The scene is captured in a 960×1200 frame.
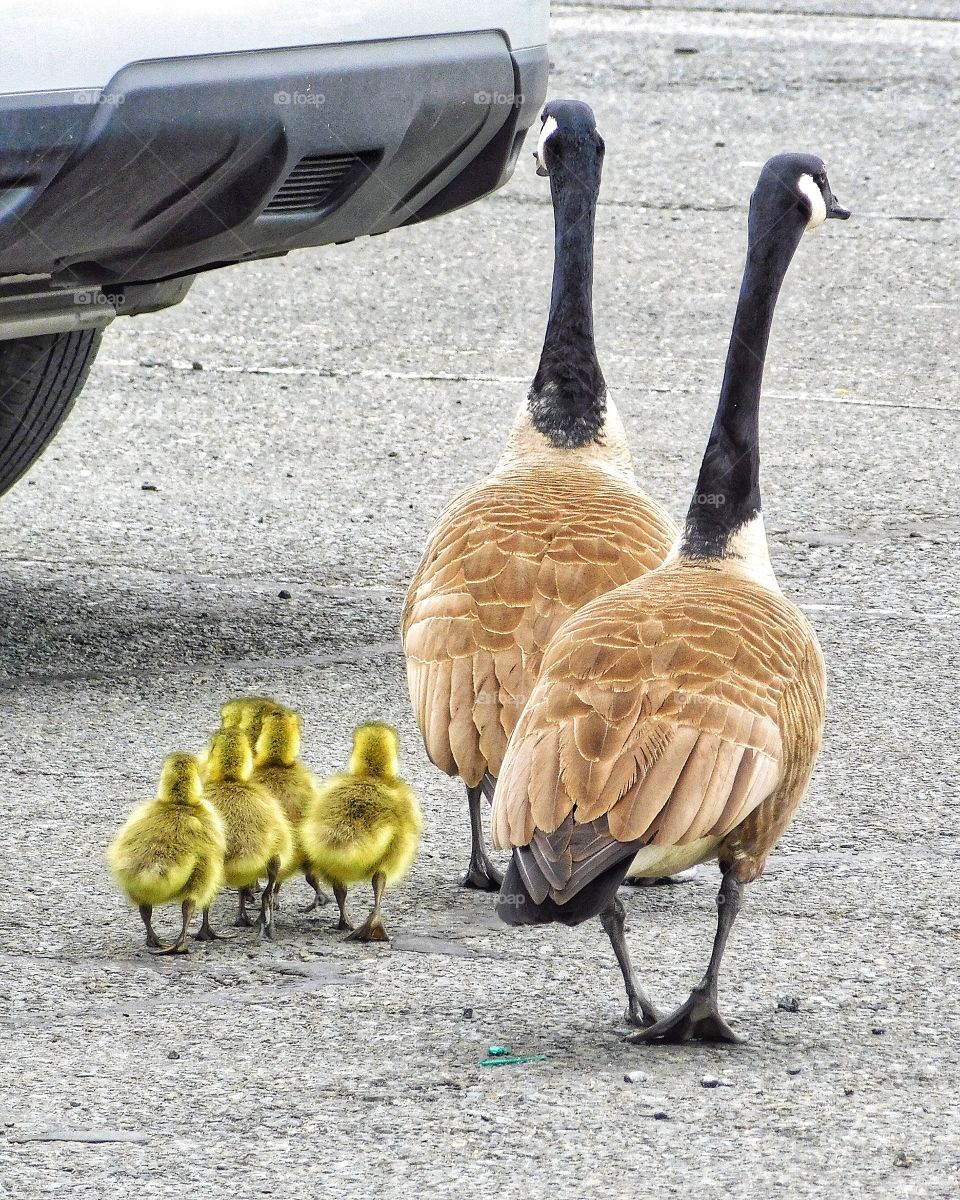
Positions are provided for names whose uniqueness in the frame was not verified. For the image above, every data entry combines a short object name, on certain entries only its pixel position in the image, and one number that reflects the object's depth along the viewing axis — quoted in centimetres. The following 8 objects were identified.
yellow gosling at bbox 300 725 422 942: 767
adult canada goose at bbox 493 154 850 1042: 632
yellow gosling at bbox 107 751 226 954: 742
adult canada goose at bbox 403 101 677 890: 762
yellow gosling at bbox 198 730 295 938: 770
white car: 882
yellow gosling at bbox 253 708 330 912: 823
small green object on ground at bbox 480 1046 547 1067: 671
